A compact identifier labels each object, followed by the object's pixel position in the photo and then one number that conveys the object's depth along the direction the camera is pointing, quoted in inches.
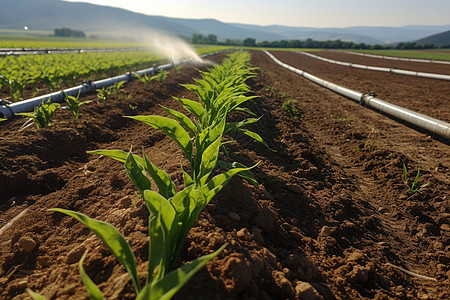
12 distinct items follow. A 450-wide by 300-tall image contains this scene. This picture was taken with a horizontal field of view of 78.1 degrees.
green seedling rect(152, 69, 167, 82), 303.8
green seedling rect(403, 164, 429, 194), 102.8
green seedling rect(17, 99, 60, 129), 135.3
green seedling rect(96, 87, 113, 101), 203.8
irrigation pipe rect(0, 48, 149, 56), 757.8
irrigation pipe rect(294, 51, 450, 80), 419.0
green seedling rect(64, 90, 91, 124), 148.9
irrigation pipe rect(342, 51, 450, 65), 773.9
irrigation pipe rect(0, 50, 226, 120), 162.6
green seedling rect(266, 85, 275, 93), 284.6
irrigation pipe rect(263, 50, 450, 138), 161.6
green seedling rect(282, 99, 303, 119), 205.2
